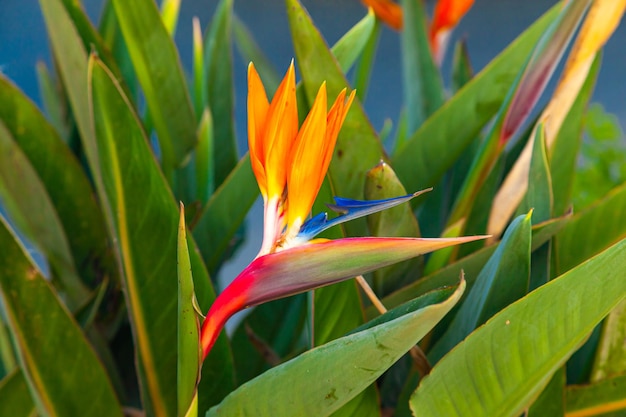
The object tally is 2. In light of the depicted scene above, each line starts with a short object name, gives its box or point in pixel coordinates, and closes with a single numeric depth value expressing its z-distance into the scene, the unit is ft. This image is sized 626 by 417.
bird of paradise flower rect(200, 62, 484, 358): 4.51
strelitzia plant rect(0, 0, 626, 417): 4.62
